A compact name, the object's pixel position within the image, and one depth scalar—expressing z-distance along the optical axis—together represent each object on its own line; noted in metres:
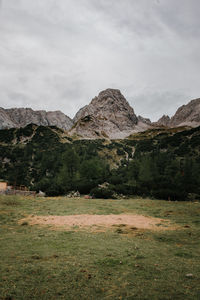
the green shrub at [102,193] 33.72
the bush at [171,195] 32.47
